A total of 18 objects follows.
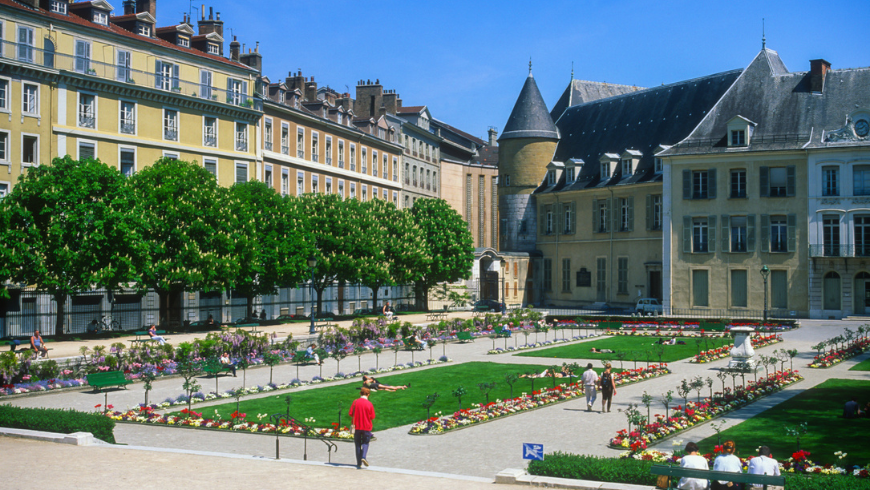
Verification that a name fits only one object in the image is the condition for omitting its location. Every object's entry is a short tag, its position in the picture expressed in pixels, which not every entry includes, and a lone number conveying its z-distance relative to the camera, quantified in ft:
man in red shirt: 50.60
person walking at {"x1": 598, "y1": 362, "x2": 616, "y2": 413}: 73.20
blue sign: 46.50
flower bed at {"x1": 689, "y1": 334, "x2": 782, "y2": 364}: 110.52
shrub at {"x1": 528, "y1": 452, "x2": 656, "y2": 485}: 43.57
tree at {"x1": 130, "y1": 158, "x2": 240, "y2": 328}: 132.67
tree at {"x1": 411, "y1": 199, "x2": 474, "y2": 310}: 211.82
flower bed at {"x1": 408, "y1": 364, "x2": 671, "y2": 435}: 64.64
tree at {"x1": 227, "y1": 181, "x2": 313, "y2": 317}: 148.77
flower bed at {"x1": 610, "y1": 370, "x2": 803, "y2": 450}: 58.44
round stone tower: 247.50
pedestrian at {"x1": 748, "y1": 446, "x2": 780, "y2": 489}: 41.04
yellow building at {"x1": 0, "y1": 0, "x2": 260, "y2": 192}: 144.15
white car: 198.59
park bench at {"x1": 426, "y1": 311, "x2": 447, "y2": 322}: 172.40
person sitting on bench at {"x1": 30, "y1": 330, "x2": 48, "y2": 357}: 95.32
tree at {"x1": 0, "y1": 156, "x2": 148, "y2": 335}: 119.14
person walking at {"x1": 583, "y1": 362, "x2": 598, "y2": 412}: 73.72
